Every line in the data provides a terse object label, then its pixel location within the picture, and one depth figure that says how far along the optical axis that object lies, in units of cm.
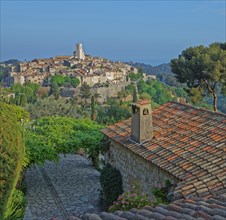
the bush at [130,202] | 749
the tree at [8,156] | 686
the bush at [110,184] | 1163
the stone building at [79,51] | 15438
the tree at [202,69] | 2441
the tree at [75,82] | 8912
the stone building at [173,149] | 746
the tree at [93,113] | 3156
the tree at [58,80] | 8981
